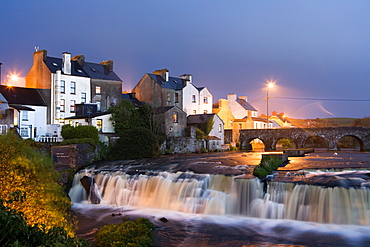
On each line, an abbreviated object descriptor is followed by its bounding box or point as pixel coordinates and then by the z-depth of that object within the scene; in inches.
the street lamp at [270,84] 2580.0
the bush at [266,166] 914.6
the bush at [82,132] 1565.0
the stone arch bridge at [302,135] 2276.1
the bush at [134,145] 1604.3
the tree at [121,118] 1854.1
